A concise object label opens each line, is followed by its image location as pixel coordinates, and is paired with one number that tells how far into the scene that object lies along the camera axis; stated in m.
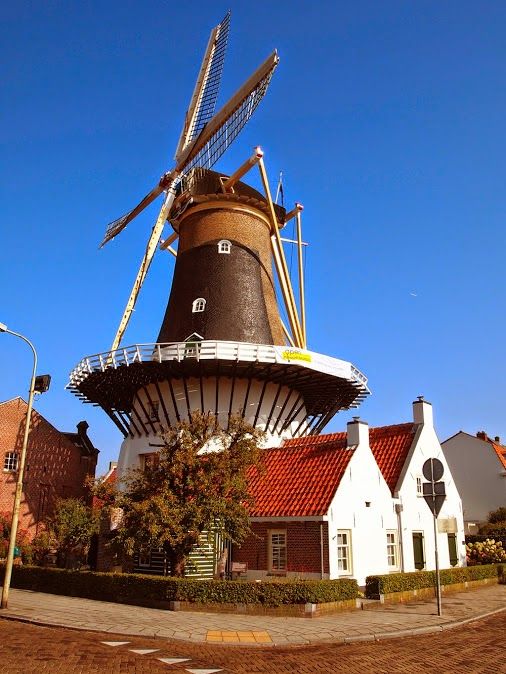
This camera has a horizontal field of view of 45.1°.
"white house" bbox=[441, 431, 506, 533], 36.94
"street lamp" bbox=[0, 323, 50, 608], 15.55
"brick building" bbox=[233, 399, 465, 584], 18.84
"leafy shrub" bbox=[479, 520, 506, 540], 30.56
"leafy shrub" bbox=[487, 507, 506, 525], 33.52
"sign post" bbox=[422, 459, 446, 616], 14.85
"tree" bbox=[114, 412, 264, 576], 16.91
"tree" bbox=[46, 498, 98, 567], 23.16
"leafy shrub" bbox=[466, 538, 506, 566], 25.97
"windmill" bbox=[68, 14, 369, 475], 26.05
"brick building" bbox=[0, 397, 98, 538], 31.83
